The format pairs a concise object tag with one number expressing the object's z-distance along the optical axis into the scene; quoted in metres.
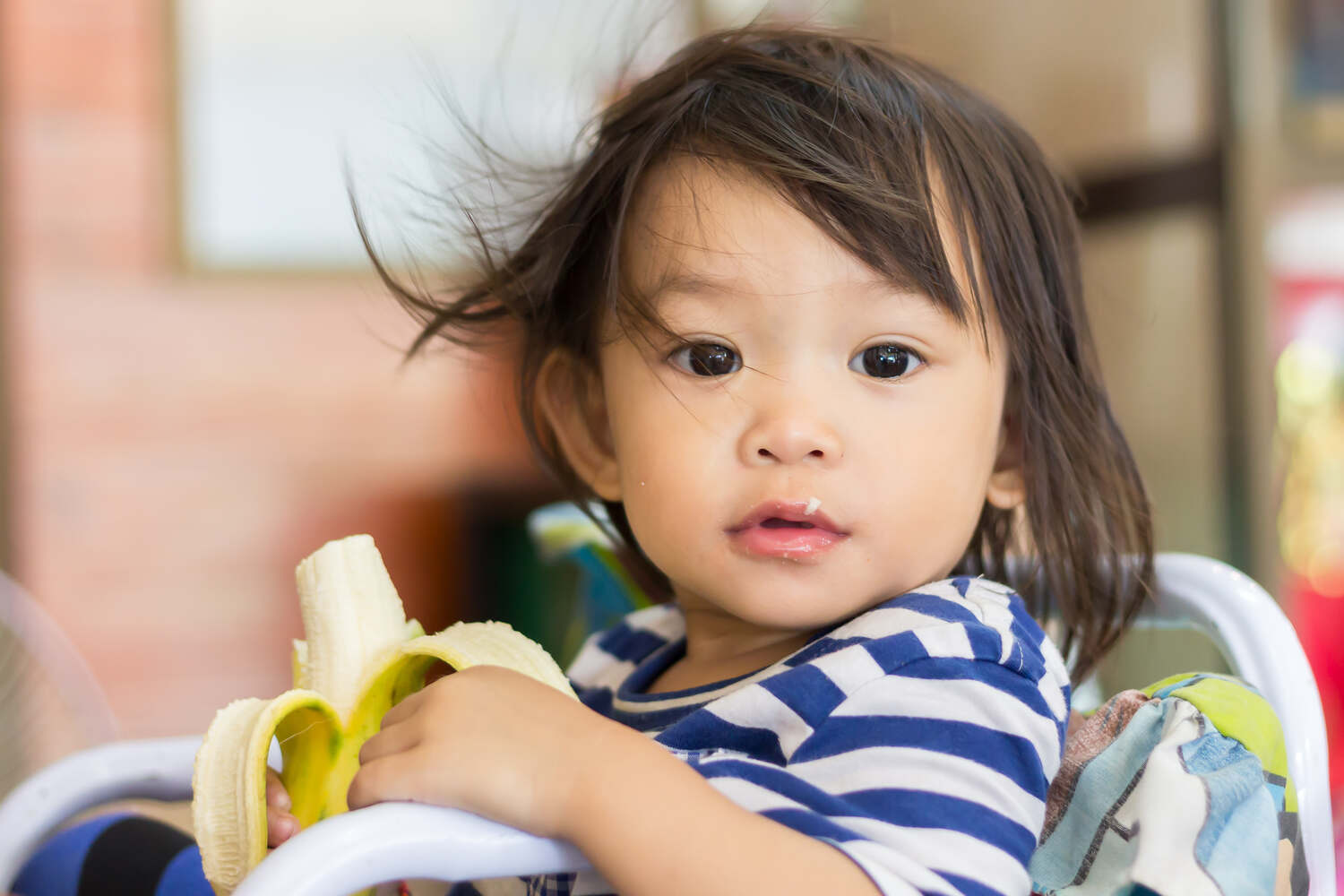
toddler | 0.50
